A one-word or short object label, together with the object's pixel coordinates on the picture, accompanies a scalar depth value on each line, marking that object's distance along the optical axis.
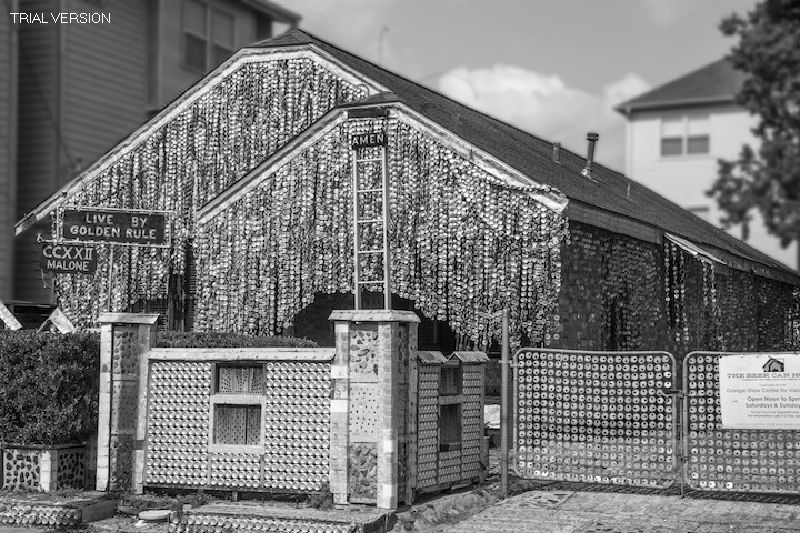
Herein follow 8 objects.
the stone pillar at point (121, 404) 13.36
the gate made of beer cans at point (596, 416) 13.54
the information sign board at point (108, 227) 15.30
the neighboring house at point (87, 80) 29.19
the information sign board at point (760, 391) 12.88
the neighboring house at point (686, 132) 39.91
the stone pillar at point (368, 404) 12.19
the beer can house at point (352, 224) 18.73
